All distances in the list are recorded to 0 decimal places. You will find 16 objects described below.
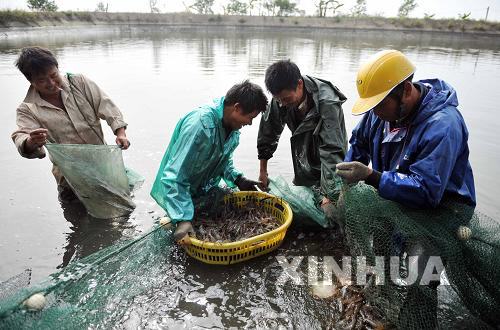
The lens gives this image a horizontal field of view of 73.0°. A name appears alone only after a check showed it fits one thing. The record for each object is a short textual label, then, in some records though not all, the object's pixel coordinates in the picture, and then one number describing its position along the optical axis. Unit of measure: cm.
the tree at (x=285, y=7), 6538
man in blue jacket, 210
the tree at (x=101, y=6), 6688
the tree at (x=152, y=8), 7429
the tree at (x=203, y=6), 7481
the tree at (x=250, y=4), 7556
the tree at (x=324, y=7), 6281
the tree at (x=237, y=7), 7419
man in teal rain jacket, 299
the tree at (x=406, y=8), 6688
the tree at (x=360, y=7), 7110
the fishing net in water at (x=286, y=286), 233
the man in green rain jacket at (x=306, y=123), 334
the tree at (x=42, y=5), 4941
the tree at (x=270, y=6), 6947
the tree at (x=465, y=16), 4531
